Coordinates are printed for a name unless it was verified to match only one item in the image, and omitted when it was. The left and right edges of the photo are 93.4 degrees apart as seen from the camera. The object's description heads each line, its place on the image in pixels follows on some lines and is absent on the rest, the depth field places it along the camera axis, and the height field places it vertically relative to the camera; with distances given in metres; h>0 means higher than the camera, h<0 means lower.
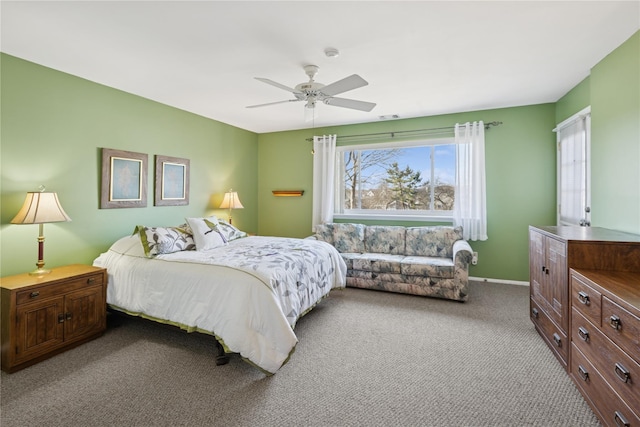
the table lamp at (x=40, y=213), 2.55 +0.01
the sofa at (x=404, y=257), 3.81 -0.58
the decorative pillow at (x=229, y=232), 3.95 -0.23
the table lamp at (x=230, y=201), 4.84 +0.23
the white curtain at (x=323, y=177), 5.32 +0.68
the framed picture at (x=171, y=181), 4.04 +0.47
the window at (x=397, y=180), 4.83 +0.62
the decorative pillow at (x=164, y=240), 3.04 -0.27
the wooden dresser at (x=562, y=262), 2.01 -0.32
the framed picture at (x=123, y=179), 3.41 +0.42
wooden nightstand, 2.28 -0.82
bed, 2.27 -0.61
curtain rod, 4.44 +1.38
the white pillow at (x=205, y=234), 3.49 -0.23
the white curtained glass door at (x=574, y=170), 3.30 +0.57
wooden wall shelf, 5.72 +0.43
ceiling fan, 2.52 +1.14
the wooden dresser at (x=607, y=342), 1.42 -0.68
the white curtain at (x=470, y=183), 4.41 +0.50
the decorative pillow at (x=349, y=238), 4.77 -0.35
